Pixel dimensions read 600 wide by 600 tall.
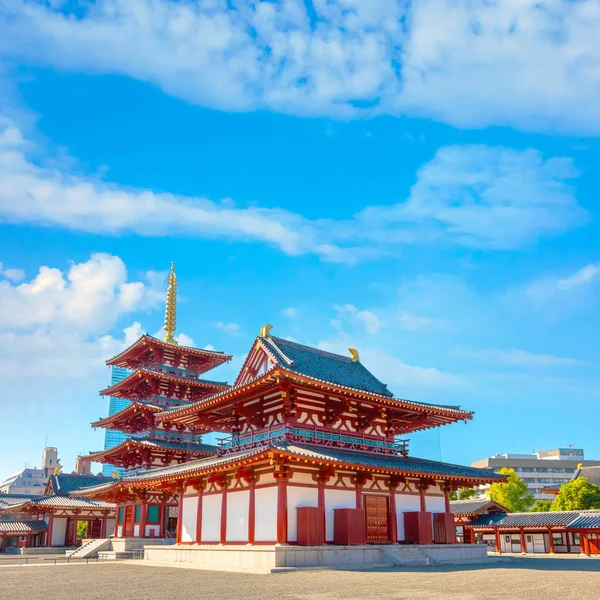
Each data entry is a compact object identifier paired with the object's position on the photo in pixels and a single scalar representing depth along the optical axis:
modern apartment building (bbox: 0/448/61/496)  147.75
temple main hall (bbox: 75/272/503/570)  27.66
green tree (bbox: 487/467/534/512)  68.94
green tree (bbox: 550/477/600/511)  56.91
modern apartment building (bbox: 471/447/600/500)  131.38
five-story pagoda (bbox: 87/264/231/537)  46.88
